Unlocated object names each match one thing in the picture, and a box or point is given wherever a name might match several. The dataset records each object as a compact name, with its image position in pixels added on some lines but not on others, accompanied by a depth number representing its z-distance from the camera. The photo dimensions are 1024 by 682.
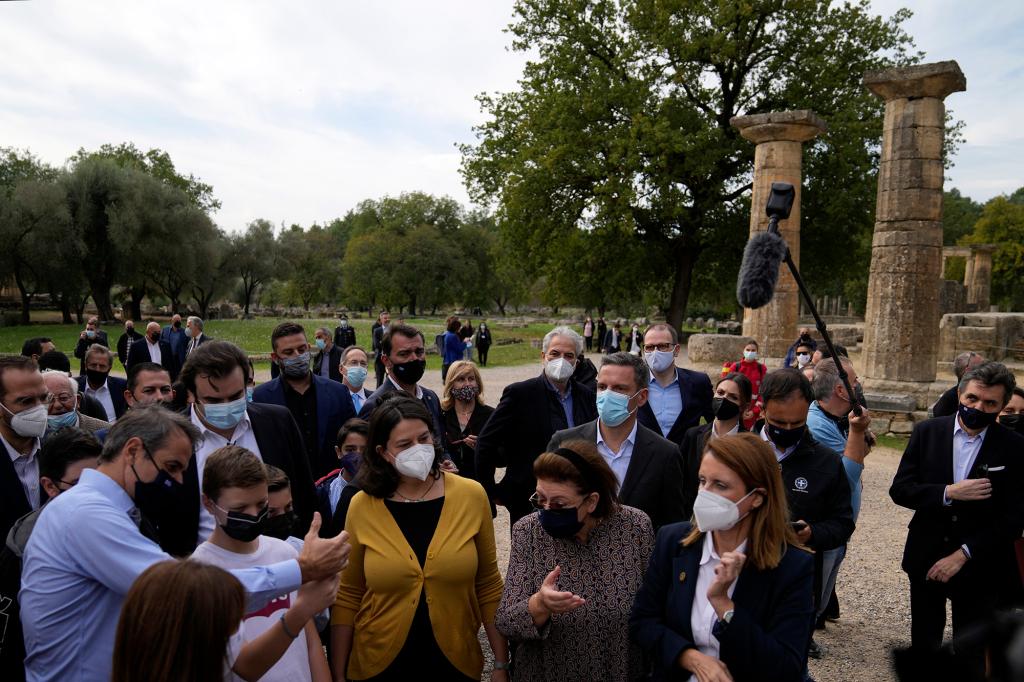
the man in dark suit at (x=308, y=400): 4.88
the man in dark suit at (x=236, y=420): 3.47
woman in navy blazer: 2.32
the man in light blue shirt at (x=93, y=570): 2.20
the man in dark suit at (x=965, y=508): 3.84
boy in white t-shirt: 2.55
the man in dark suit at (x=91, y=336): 12.50
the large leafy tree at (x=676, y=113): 23.23
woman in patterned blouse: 2.75
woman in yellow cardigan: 2.79
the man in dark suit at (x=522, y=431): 4.55
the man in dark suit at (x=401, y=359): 4.77
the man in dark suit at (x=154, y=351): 11.75
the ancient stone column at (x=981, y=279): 34.34
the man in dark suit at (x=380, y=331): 14.65
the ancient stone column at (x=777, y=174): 14.32
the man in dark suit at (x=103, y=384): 6.74
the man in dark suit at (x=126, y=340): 13.18
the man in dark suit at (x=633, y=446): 3.45
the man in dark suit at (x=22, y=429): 3.33
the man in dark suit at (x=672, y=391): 5.04
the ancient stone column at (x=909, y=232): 11.64
